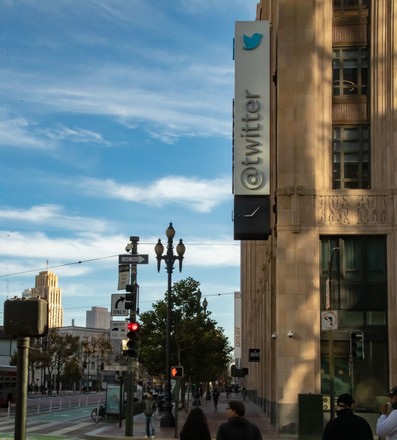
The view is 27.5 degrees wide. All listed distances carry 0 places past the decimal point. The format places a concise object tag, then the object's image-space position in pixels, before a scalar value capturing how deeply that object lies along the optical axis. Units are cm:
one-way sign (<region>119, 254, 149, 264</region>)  3000
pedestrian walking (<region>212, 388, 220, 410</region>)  6118
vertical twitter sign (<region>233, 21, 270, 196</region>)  3731
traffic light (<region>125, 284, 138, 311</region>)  2919
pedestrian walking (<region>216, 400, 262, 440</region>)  854
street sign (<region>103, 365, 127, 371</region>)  3360
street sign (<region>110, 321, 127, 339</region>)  3072
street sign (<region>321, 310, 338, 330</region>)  2675
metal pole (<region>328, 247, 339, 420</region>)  2592
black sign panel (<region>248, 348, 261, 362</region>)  4725
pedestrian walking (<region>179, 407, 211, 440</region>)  789
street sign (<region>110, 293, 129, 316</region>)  3042
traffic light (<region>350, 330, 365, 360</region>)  2605
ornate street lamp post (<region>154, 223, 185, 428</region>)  3497
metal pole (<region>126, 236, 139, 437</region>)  2947
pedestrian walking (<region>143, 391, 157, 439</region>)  3142
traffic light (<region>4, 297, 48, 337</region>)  675
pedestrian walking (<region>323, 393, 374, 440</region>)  838
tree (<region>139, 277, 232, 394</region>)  5956
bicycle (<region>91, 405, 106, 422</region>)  4512
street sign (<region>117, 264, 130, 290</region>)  3033
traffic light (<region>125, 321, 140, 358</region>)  2934
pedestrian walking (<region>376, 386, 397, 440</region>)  928
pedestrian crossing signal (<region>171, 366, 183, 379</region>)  3197
